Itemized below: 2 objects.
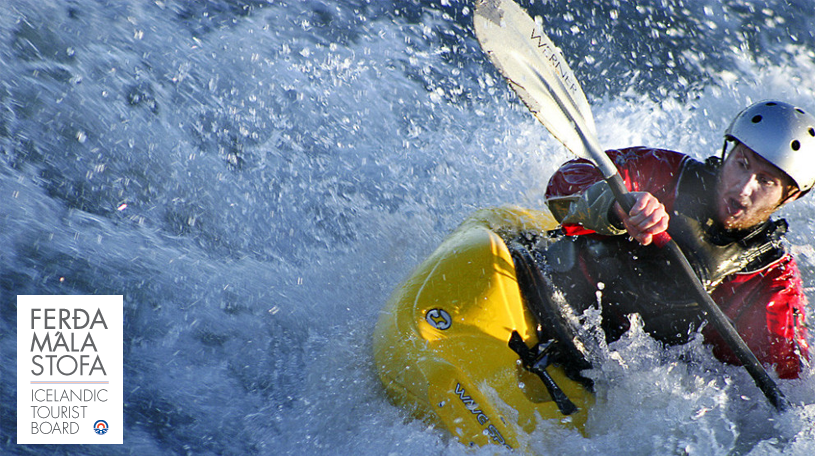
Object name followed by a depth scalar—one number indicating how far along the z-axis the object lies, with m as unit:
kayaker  16.00
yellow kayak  15.97
